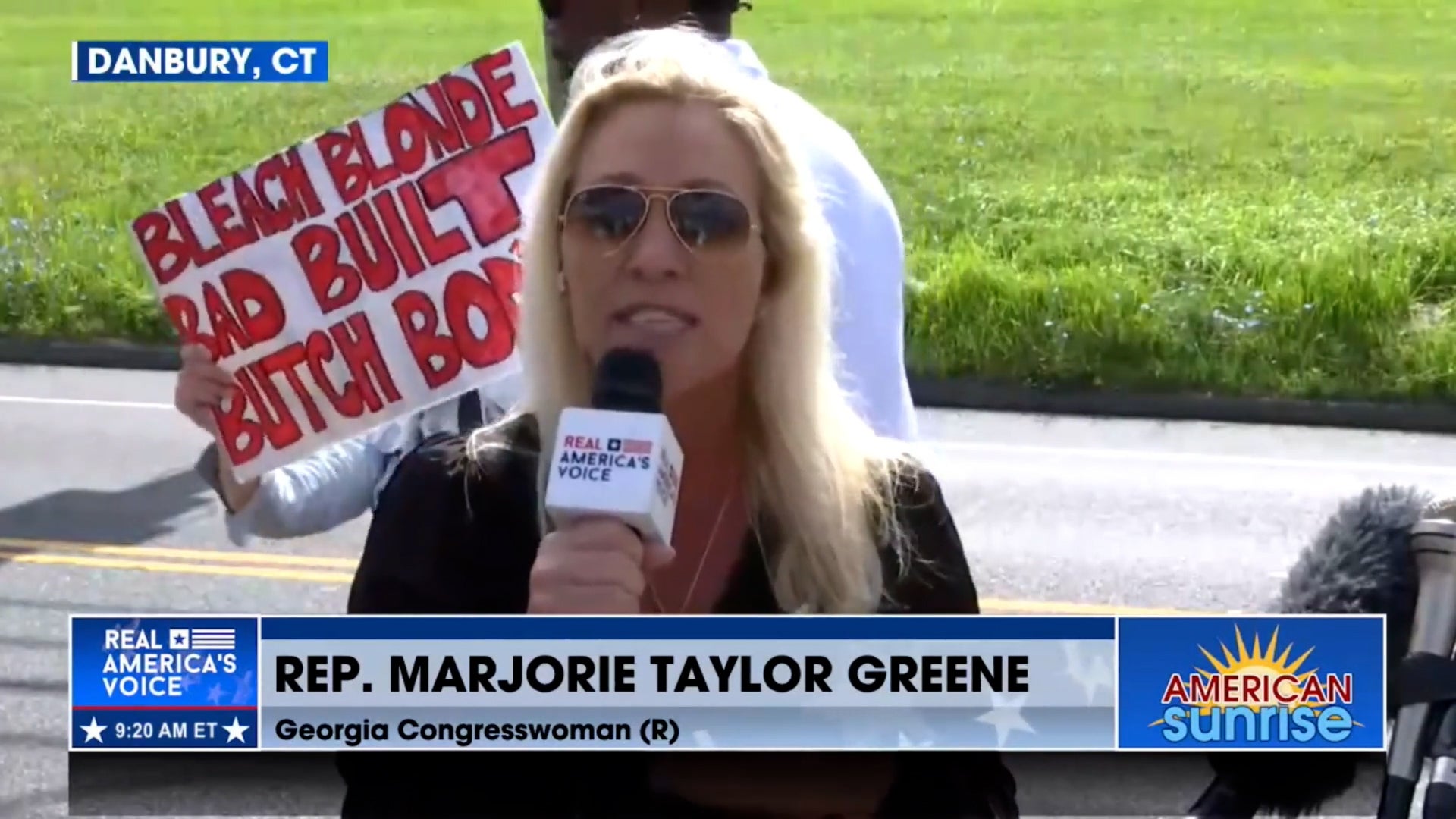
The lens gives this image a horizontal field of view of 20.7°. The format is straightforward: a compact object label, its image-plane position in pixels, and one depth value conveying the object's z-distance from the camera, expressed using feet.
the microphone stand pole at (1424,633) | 10.19
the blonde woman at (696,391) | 9.24
